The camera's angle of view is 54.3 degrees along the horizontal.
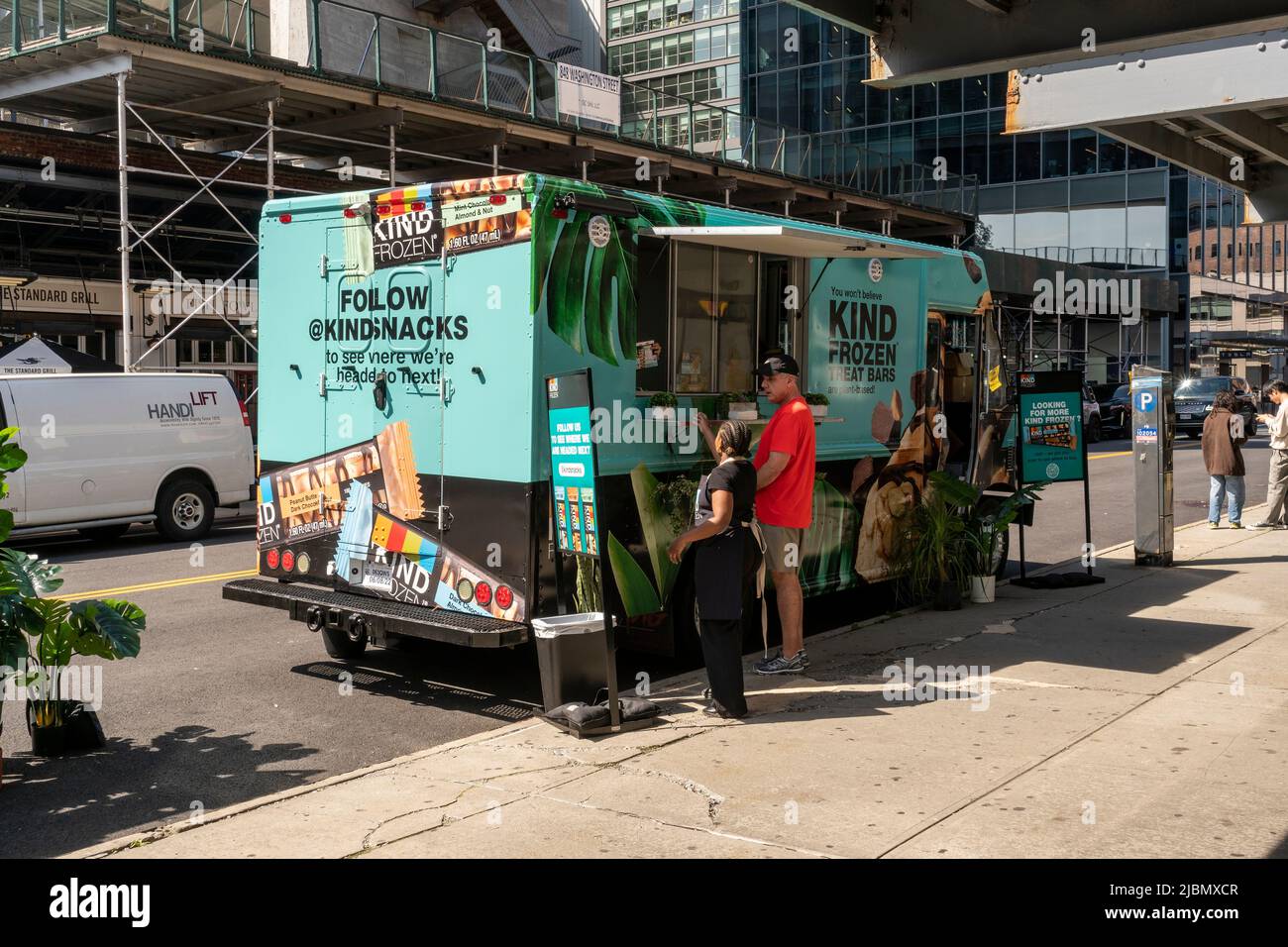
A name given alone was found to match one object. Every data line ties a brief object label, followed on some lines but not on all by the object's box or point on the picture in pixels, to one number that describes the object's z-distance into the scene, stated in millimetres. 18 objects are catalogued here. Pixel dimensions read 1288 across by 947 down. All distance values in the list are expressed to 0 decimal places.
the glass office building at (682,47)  77375
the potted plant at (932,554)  10469
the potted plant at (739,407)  8555
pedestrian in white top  15617
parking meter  12859
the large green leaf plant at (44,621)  5848
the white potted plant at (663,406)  8008
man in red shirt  7965
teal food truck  7316
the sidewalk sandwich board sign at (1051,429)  12195
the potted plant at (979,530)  10578
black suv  37625
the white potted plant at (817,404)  9312
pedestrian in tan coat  15367
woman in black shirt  7062
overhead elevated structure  6969
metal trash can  6969
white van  14125
